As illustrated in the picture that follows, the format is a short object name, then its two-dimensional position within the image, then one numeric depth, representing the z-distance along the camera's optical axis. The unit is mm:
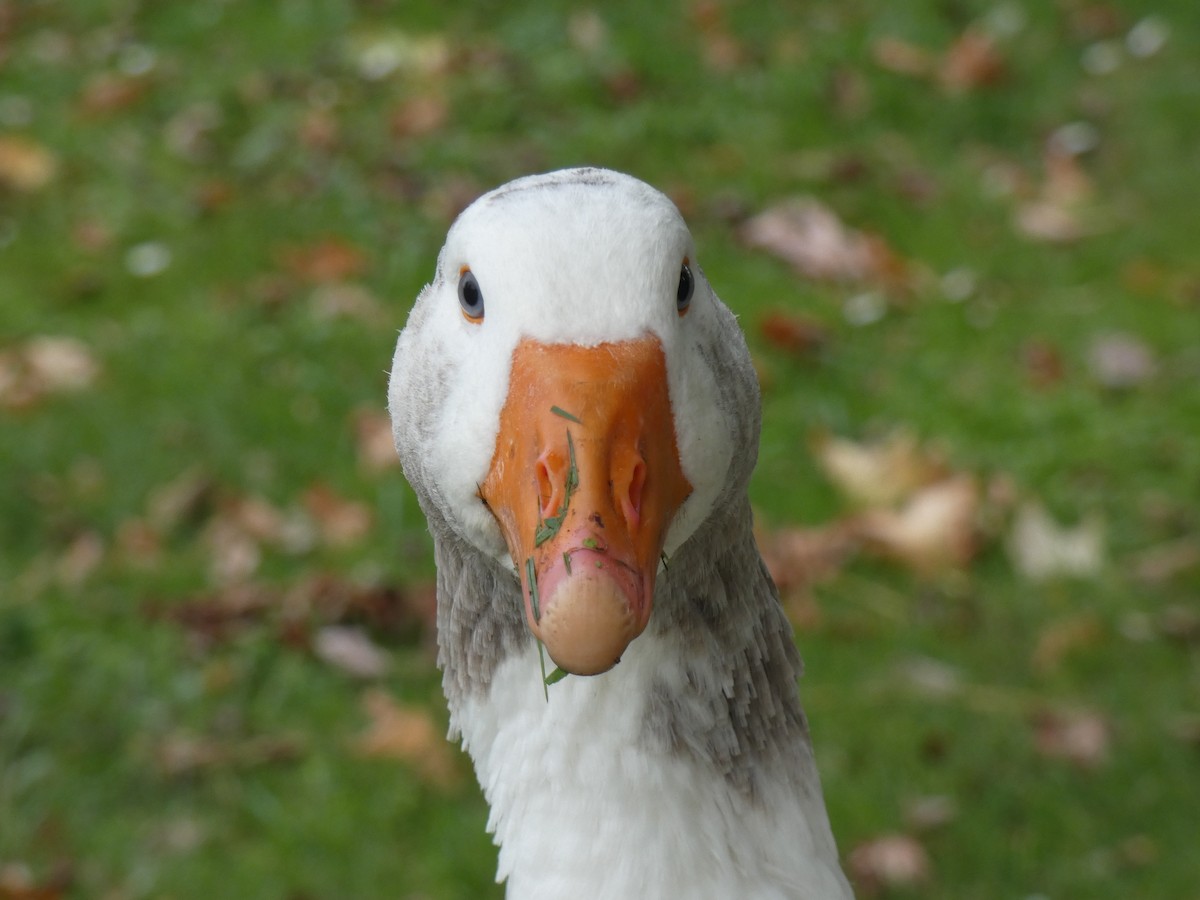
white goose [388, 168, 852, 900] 2248
